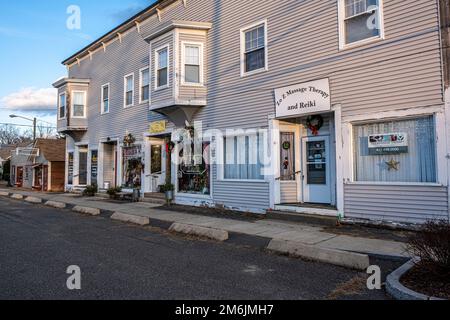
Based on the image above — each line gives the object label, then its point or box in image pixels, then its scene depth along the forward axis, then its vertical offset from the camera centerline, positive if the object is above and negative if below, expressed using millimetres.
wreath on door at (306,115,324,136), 11164 +1589
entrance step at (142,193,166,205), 15920 -1027
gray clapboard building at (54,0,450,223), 8477 +2157
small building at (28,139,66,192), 28103 +1065
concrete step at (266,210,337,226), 9750 -1240
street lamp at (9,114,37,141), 40506 +5885
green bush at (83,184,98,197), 20500 -852
